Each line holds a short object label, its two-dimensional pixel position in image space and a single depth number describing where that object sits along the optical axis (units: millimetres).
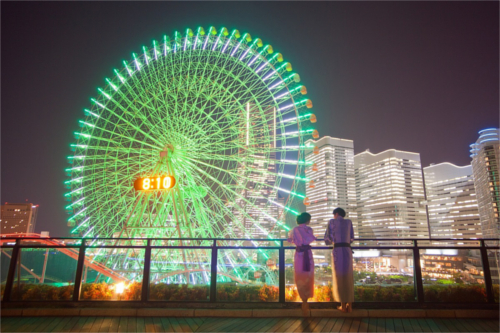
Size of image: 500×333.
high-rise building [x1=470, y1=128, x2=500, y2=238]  84188
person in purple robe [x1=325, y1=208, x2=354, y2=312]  5254
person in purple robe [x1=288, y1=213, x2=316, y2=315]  5273
